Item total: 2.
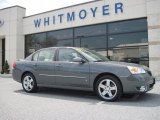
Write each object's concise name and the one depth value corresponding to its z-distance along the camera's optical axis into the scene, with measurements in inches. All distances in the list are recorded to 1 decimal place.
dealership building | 365.8
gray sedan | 167.6
